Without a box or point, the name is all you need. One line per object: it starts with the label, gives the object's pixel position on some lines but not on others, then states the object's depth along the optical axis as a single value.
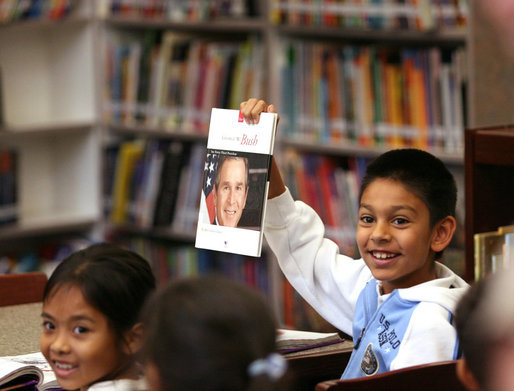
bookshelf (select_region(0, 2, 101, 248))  5.92
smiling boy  2.87
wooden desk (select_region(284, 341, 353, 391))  2.94
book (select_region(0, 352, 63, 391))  2.88
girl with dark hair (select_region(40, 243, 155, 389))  2.78
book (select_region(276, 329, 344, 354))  3.01
